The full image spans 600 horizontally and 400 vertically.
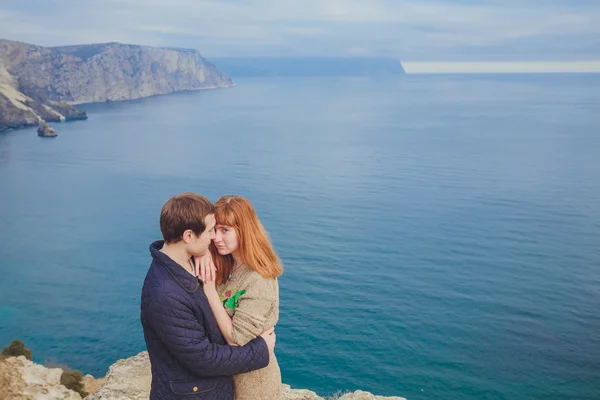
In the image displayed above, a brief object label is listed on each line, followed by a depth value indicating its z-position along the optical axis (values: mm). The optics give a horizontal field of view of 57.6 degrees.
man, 3957
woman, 4289
